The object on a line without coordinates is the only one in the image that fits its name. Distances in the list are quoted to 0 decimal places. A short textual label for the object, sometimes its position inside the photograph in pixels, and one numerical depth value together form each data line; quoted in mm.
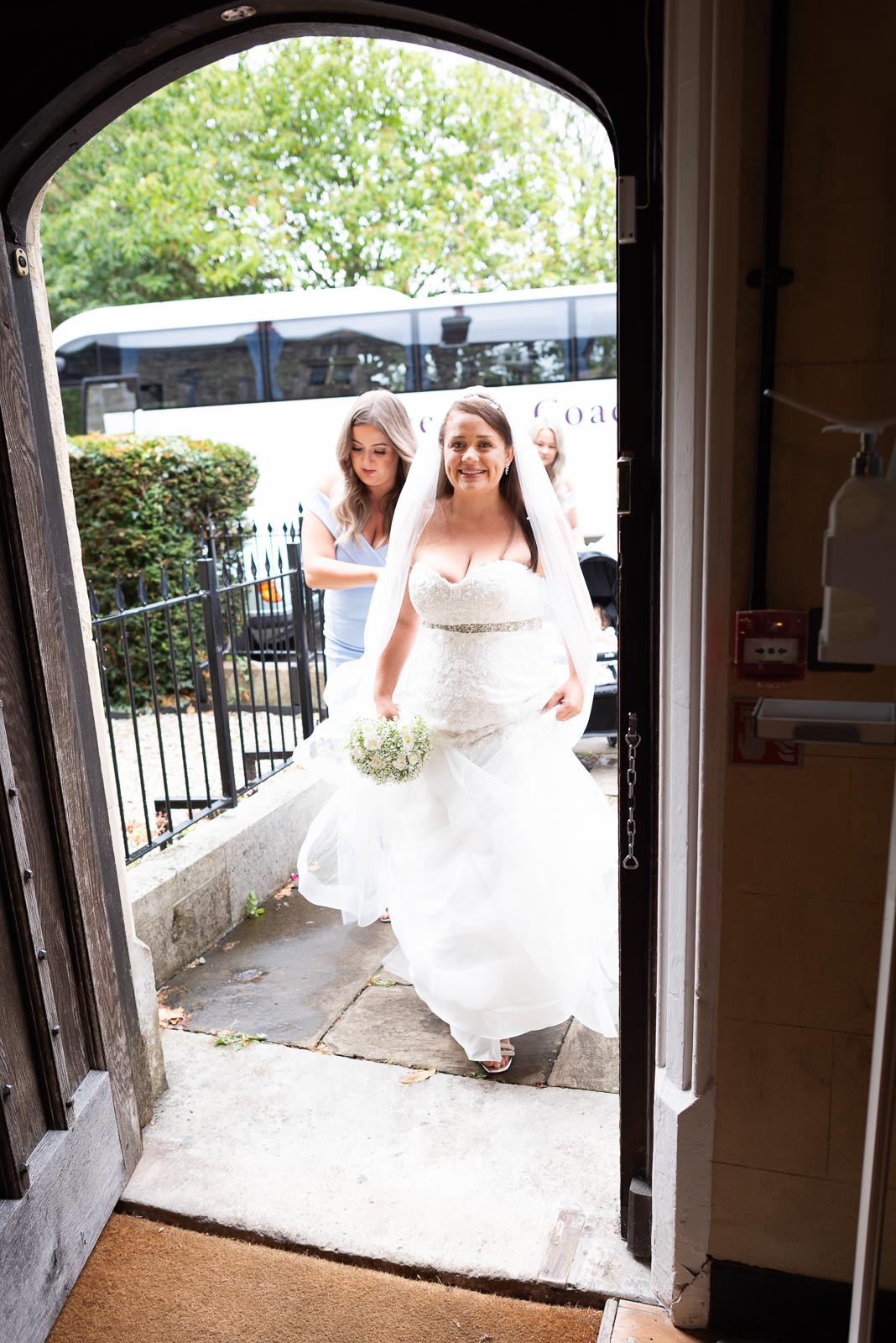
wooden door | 2170
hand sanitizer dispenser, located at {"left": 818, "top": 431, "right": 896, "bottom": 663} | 1257
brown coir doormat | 2162
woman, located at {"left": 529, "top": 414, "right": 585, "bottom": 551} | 5074
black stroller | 5660
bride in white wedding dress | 3027
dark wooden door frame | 1824
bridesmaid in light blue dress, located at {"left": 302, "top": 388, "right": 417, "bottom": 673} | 4008
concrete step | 2373
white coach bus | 10961
